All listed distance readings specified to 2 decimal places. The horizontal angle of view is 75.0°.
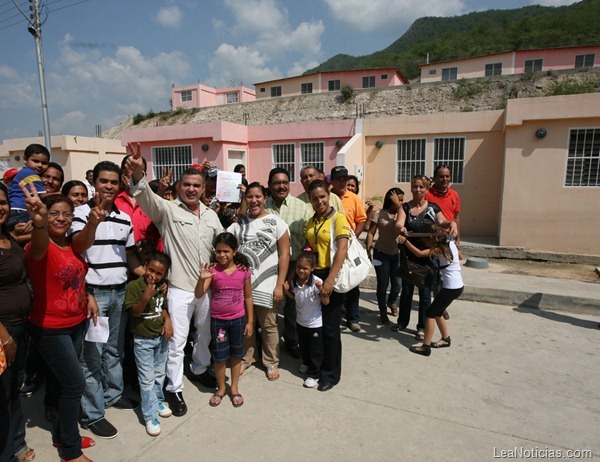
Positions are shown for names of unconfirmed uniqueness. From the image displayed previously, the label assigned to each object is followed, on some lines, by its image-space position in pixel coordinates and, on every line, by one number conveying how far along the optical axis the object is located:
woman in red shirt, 2.35
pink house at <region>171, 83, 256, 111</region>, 40.91
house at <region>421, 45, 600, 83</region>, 28.75
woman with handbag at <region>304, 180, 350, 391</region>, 3.36
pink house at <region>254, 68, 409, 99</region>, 33.19
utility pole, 12.51
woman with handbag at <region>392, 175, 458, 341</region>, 4.20
